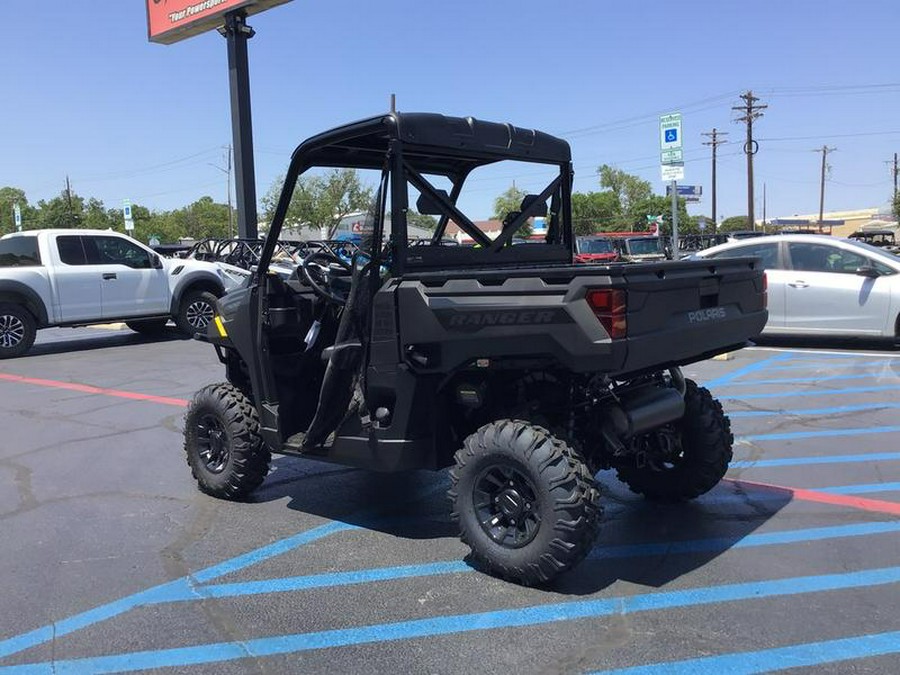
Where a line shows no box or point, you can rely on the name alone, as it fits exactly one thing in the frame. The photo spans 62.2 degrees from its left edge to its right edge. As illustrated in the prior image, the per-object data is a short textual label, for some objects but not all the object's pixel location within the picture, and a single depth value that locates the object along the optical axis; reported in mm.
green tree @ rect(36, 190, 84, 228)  76938
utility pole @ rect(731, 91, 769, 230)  50859
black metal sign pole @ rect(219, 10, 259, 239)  20531
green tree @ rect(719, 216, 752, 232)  98050
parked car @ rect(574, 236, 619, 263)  25411
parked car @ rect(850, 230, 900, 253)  35500
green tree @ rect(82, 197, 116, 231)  79688
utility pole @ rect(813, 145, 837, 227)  77875
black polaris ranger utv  3480
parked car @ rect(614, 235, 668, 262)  25094
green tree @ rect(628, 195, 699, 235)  73000
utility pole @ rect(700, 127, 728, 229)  67000
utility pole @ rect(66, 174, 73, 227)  76312
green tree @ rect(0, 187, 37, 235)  82888
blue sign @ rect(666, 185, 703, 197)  25380
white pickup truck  12297
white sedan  10352
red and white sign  20469
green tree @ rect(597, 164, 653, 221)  90125
